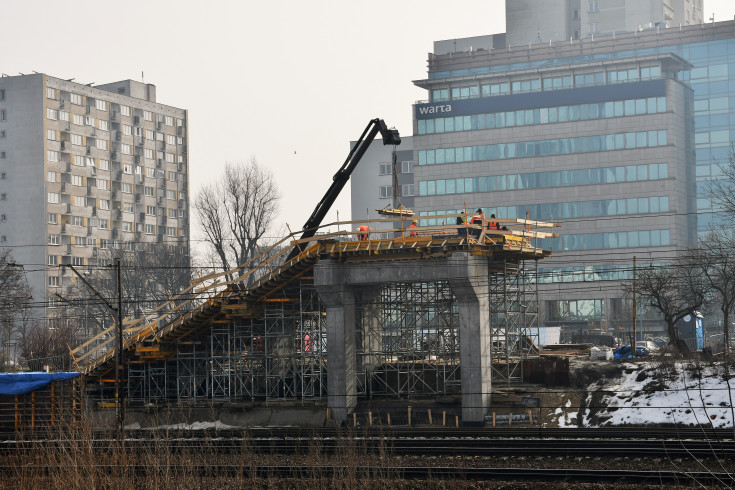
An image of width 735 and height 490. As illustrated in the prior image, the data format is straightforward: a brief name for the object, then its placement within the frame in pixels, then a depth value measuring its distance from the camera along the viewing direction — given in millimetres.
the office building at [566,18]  154875
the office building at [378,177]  156625
